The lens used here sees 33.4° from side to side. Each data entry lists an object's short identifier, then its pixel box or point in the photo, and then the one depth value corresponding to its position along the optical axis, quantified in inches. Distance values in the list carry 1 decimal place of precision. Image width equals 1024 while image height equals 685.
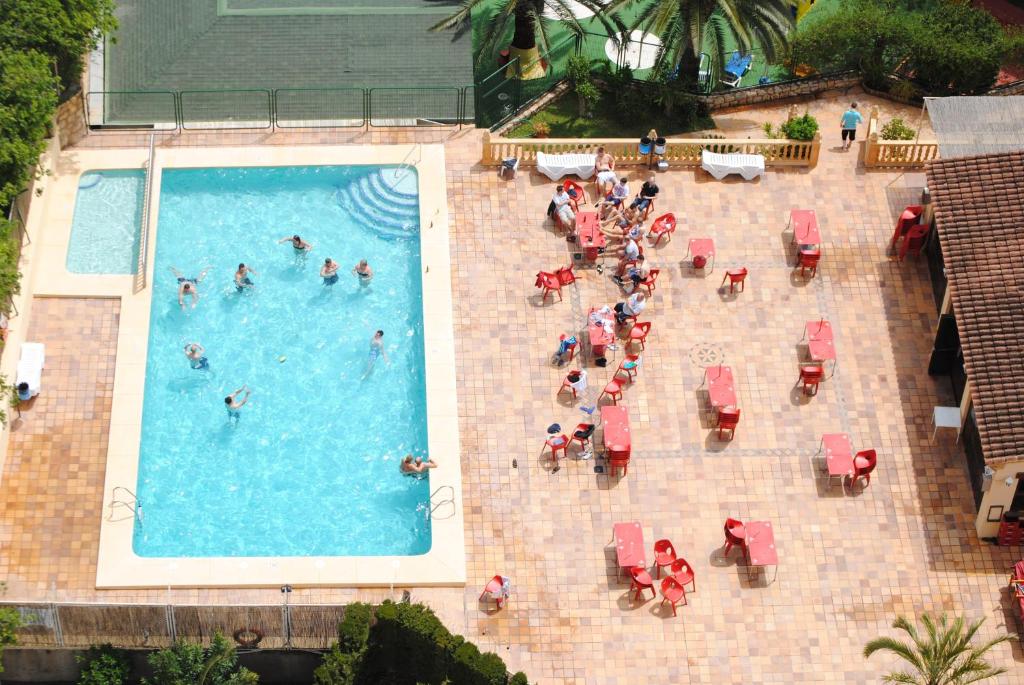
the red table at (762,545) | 1909.4
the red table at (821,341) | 2105.1
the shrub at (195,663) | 1877.5
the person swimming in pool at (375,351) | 2127.2
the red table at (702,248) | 2209.6
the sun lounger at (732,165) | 2304.4
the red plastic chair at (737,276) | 2180.1
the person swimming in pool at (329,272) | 2190.0
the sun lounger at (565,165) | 2300.7
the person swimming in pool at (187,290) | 2164.1
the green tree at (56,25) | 2170.3
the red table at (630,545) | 1908.2
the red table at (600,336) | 2103.8
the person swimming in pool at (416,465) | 2005.4
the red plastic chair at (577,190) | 2266.2
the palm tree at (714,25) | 2336.4
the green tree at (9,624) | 1823.3
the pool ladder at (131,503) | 1968.5
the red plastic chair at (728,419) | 2025.1
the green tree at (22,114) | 2049.7
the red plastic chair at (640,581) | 1889.8
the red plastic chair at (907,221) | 2219.5
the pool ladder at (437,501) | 1980.8
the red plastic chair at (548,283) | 2171.5
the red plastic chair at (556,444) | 2015.3
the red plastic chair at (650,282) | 2186.3
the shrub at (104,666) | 1903.3
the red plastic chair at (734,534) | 1931.6
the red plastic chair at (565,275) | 2183.8
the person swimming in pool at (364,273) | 2192.4
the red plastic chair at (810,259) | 2194.9
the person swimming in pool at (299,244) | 2217.0
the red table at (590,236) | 2212.1
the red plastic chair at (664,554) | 1920.5
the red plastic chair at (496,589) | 1887.3
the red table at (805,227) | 2217.0
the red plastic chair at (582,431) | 2018.9
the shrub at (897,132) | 2373.3
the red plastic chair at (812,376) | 2080.5
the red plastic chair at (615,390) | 2065.7
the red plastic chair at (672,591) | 1891.0
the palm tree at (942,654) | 1760.6
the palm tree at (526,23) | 2434.8
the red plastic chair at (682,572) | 1910.7
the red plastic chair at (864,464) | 1999.3
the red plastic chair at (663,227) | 2237.9
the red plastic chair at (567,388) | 2080.2
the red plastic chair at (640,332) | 2130.9
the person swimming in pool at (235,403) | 2062.0
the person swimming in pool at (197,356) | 2091.5
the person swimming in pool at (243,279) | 2177.7
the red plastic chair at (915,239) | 2208.4
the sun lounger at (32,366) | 2042.7
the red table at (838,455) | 1998.0
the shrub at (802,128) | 2332.7
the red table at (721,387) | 2048.5
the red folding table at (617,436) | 1988.2
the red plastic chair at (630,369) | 2087.8
